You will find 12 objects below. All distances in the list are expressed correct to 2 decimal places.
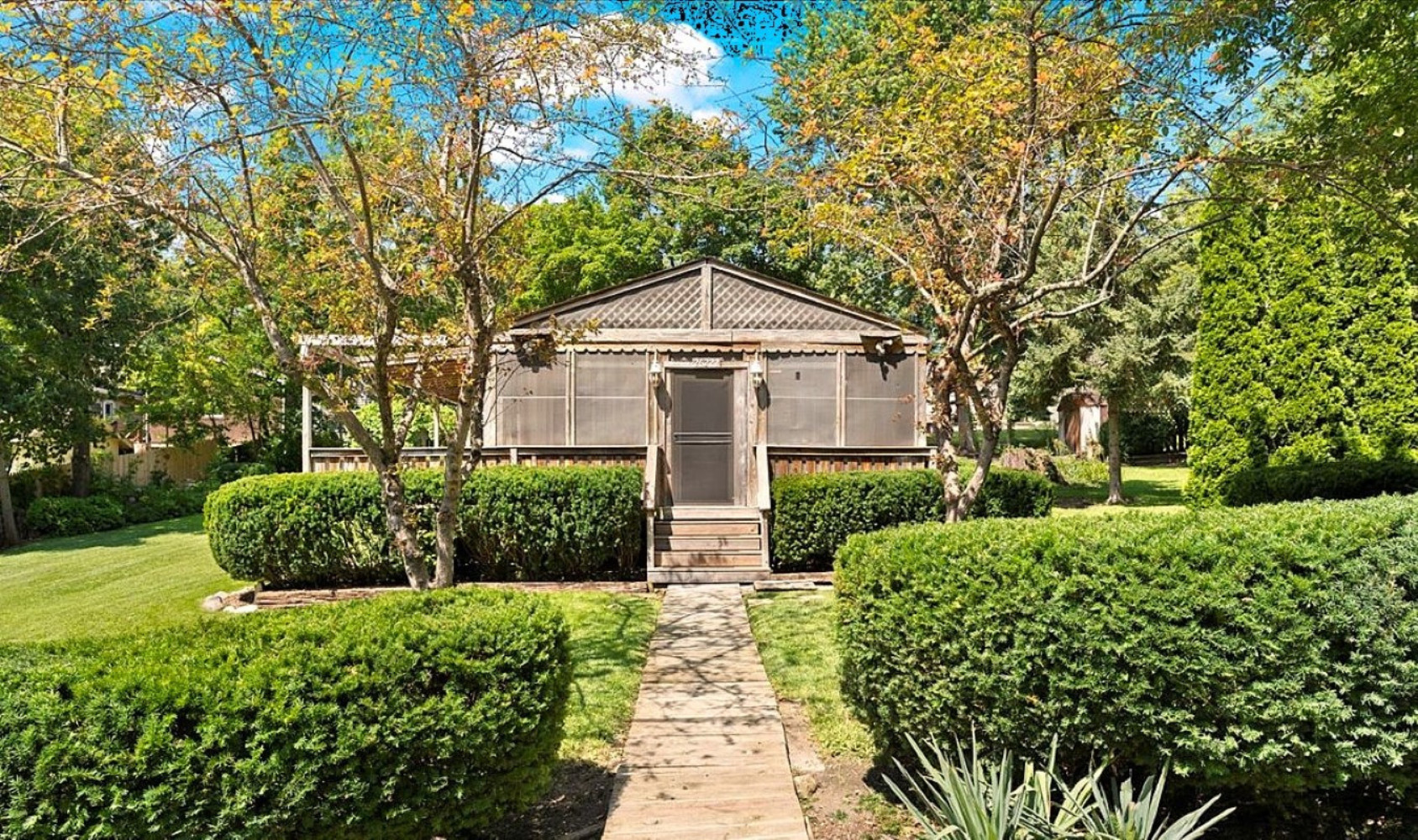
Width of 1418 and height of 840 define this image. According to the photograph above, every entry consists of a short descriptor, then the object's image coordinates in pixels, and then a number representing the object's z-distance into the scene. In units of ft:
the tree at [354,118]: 13.67
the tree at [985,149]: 18.21
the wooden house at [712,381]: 36.06
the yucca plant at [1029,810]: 8.51
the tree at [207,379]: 56.34
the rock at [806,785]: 12.15
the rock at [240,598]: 26.50
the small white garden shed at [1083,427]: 80.93
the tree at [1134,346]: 53.52
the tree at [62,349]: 46.32
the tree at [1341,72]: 16.40
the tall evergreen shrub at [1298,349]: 26.94
